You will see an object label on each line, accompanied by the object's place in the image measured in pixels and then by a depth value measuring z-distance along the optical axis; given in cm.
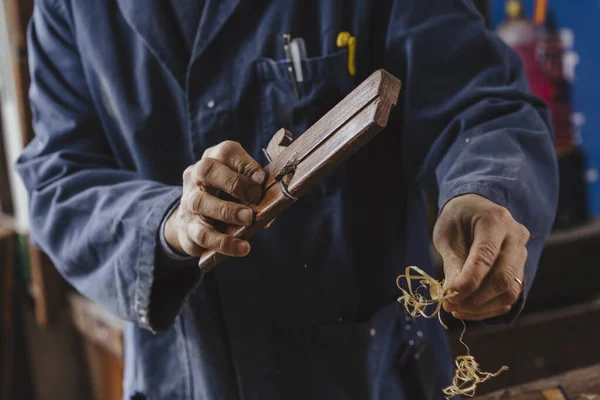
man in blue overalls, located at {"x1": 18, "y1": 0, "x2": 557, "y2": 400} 84
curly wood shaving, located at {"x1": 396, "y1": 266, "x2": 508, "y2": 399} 63
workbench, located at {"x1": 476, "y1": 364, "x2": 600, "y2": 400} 90
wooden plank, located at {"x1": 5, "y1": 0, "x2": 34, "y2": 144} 176
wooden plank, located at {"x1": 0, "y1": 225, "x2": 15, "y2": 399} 211
